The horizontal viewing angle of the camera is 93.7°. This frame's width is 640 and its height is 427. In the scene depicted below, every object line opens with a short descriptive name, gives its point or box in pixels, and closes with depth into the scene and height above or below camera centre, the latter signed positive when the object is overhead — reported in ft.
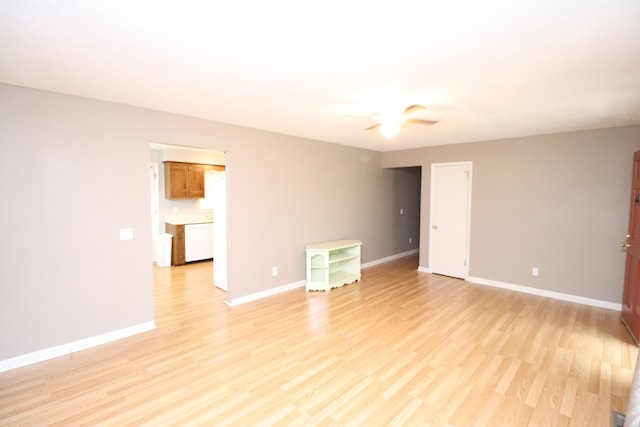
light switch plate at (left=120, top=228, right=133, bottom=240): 10.39 -1.29
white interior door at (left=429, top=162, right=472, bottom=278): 17.63 -1.17
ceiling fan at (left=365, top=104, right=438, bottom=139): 9.82 +2.53
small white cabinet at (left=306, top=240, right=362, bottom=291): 15.81 -3.74
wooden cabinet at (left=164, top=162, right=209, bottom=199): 20.86 +1.20
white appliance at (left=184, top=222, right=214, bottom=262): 20.71 -3.14
